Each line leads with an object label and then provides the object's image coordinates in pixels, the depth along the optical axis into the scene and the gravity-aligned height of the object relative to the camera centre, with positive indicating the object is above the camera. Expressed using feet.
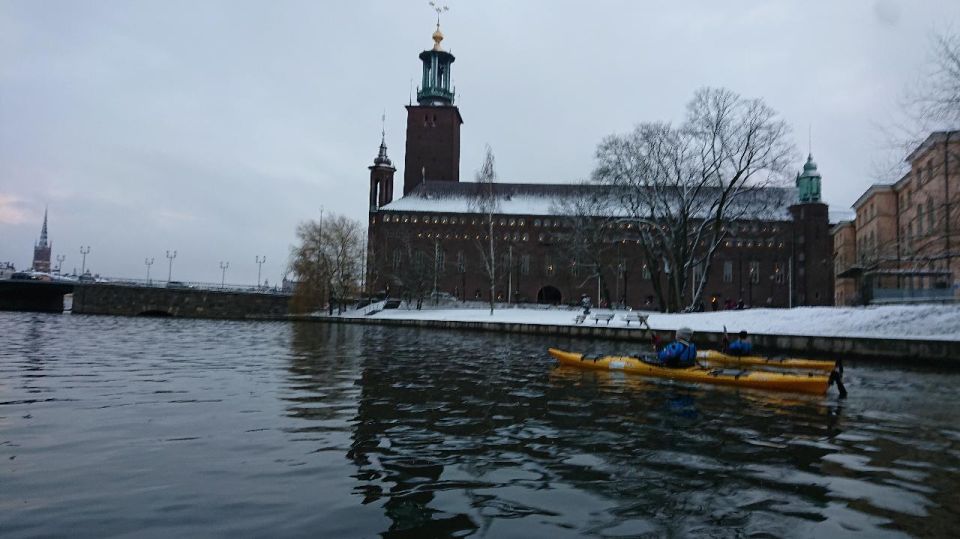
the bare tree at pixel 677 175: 124.47 +31.08
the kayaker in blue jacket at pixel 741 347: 64.39 -2.75
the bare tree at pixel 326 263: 204.13 +14.81
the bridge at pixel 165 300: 231.09 +1.18
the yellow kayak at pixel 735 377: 45.21 -4.40
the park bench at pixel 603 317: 122.97 -0.13
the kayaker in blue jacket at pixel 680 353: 51.47 -2.86
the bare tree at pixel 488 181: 172.19 +36.88
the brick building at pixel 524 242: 243.60 +30.50
